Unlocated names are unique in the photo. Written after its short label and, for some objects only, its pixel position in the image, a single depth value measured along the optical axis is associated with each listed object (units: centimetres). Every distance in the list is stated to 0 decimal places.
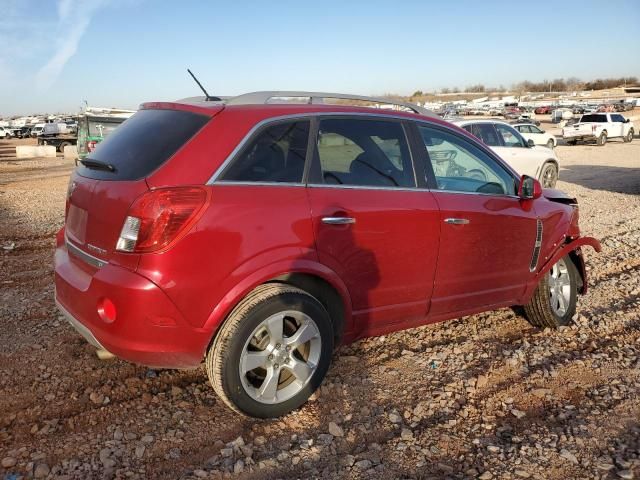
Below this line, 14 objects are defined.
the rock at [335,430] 309
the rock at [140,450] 286
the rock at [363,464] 280
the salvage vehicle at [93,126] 1680
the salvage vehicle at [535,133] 2352
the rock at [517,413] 333
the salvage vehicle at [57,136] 3475
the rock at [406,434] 307
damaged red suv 277
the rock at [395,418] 326
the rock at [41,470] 267
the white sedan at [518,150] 1210
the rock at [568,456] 287
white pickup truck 3166
